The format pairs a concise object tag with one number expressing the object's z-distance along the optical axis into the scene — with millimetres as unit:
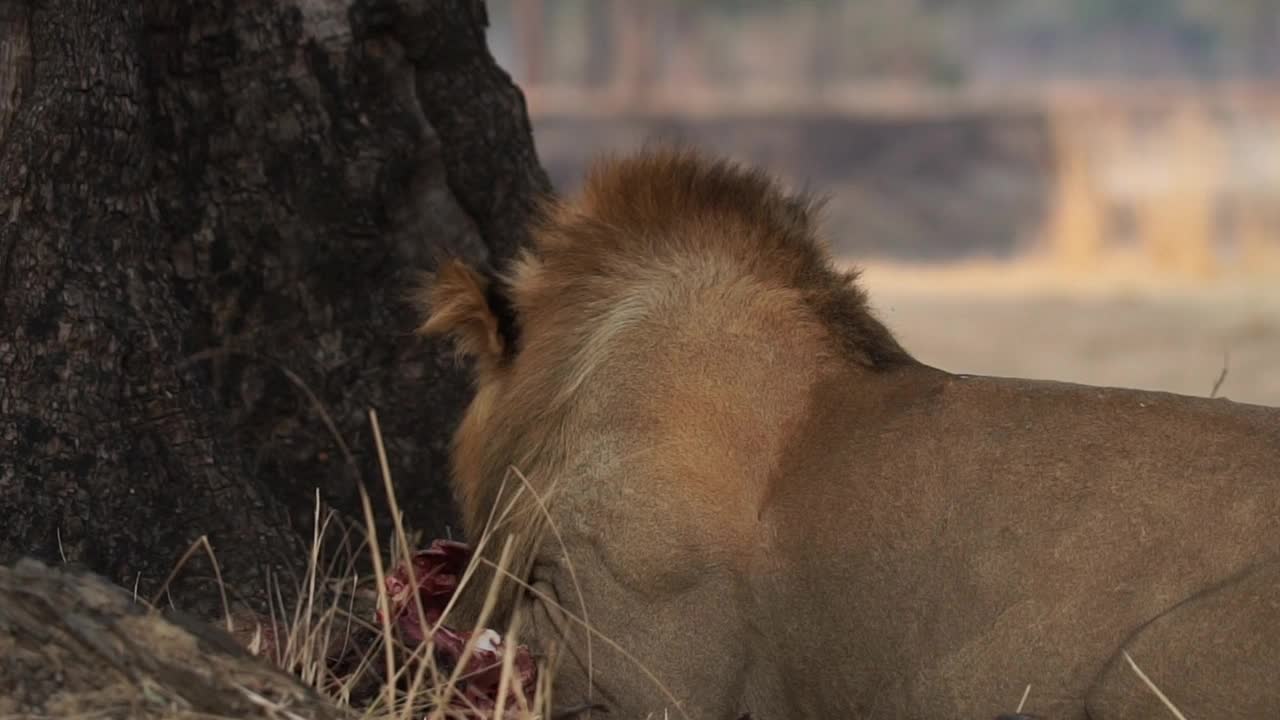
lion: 5809
